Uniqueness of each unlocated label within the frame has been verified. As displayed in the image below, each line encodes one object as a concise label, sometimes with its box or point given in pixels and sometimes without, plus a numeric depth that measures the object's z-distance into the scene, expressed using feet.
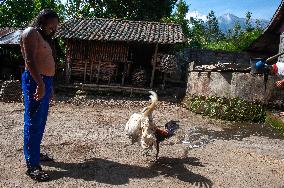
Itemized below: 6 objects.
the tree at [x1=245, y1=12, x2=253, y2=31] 146.33
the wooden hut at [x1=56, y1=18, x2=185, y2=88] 48.75
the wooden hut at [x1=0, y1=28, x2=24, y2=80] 50.52
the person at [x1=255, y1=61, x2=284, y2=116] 27.09
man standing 13.00
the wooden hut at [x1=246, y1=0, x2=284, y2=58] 43.00
